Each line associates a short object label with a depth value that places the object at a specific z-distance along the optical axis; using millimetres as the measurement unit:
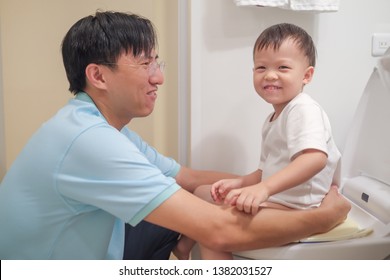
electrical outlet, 1285
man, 710
